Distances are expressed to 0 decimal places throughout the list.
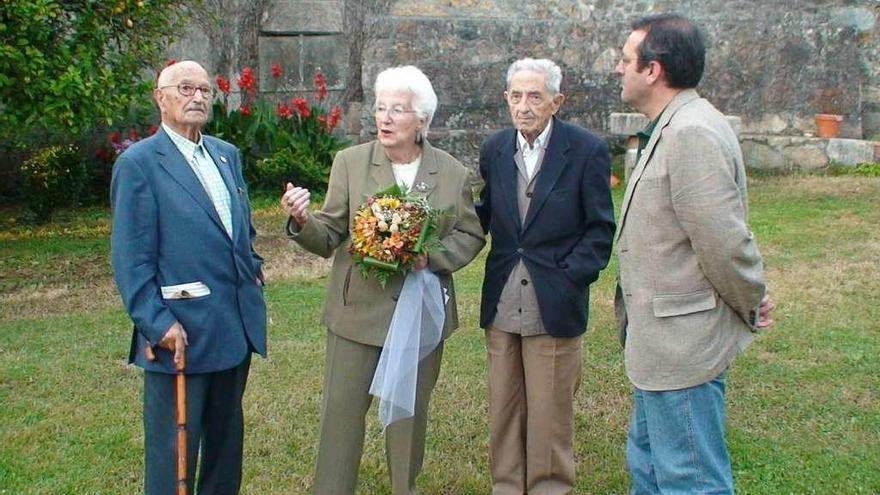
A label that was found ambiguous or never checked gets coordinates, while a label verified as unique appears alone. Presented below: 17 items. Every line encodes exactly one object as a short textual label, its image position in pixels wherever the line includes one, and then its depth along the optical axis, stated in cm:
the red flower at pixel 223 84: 1172
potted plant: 1230
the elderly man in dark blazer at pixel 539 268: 415
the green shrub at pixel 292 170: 1170
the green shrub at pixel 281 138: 1180
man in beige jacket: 308
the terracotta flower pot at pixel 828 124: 1209
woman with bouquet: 395
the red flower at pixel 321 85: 1230
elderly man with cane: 356
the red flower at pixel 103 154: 1249
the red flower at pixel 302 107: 1209
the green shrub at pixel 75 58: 781
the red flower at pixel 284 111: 1222
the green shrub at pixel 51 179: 1123
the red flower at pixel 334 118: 1219
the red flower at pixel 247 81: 1146
